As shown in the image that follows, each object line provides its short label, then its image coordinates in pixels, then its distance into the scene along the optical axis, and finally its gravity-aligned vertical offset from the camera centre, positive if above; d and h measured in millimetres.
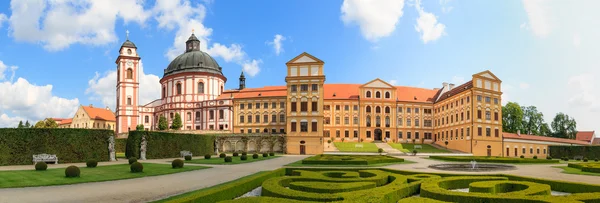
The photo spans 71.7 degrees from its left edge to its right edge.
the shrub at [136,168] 22734 -2799
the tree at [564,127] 92688 -2351
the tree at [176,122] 76062 -952
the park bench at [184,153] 42931 -3774
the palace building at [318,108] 57000 +1467
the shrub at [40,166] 23270 -2787
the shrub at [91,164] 26125 -2962
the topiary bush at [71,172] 19812 -2633
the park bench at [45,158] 29409 -2938
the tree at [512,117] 78562 -82
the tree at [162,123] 76988 -1160
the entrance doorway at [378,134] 73500 -3066
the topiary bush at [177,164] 26312 -2987
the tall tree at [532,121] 84938 -919
